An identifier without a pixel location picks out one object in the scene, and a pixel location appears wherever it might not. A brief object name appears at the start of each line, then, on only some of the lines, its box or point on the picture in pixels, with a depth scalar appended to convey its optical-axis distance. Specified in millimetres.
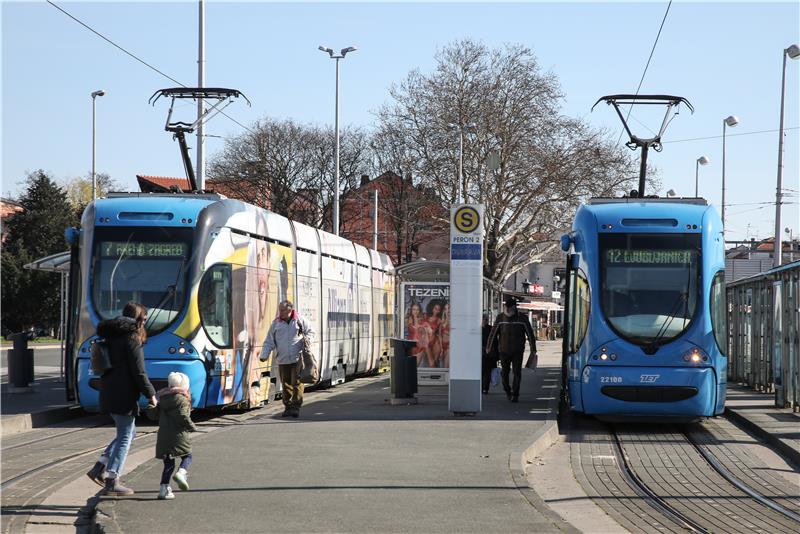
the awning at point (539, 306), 80438
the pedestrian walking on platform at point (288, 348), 17938
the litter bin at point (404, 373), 20531
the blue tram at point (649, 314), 16938
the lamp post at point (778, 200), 34906
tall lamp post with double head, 49438
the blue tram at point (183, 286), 16969
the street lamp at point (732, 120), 44969
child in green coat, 10102
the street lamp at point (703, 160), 52056
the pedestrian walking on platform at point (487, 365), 24344
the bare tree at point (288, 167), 73438
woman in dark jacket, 10312
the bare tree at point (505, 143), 59969
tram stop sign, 17719
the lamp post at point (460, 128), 54312
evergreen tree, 63656
